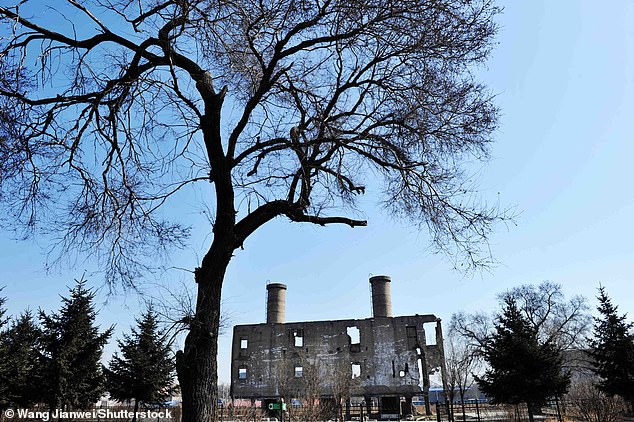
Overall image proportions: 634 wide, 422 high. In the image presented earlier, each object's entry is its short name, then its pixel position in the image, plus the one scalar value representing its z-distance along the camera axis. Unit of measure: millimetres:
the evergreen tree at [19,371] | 18594
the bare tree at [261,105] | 4836
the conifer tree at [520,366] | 19516
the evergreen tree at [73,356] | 19406
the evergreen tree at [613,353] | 23838
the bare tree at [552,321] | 38750
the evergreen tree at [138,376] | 22047
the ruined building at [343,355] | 36781
